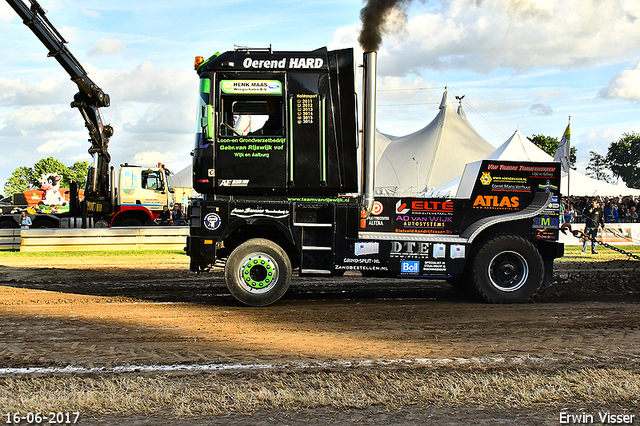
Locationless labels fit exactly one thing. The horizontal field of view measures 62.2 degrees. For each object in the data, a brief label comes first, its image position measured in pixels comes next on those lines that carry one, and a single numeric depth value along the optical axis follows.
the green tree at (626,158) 73.38
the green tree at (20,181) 64.12
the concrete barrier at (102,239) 16.52
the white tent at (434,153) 32.91
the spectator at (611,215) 24.98
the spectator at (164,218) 20.48
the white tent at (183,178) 42.09
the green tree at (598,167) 78.31
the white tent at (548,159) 26.70
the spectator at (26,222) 20.75
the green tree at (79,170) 74.75
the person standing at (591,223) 14.92
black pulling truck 7.24
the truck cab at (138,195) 20.20
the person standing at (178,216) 21.13
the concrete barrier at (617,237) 20.12
